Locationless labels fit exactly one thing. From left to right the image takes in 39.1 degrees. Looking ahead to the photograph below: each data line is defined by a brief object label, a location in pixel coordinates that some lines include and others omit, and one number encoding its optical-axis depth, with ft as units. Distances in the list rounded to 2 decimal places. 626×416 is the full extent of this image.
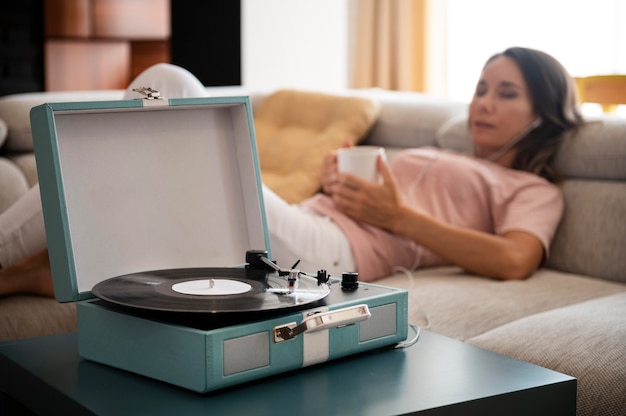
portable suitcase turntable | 3.22
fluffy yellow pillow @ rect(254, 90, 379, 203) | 7.96
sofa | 4.51
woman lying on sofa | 5.76
